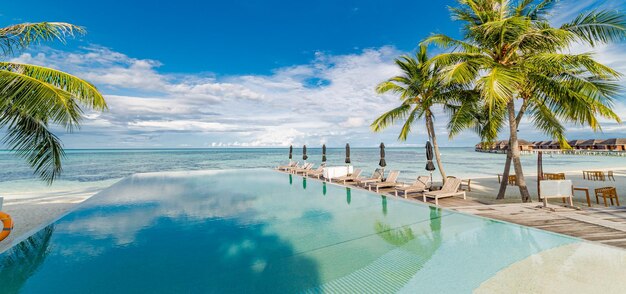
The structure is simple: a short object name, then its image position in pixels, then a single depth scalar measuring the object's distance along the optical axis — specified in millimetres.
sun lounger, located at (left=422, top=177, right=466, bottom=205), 8375
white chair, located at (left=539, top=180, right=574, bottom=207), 6441
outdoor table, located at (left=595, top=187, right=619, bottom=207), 7996
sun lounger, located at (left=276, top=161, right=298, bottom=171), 18803
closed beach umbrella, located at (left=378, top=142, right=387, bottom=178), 12303
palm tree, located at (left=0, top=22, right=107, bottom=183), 3855
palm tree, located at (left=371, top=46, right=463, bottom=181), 10690
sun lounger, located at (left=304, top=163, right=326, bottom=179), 15094
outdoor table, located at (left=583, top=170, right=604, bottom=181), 14331
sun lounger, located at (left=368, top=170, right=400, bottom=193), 10828
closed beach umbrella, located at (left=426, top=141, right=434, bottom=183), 10211
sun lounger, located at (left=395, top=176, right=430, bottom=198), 9335
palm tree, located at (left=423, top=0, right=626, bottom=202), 6285
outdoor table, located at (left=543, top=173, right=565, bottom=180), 11623
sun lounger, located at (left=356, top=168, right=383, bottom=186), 11625
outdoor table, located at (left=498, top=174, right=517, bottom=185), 13100
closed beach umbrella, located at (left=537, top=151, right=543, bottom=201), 9459
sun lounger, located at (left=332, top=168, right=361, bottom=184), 12884
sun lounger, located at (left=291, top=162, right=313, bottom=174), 16788
